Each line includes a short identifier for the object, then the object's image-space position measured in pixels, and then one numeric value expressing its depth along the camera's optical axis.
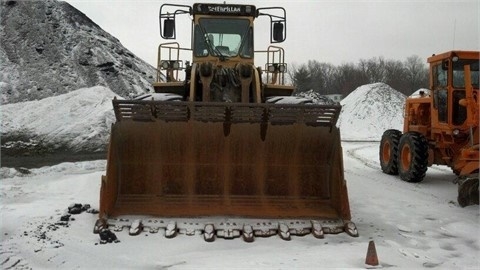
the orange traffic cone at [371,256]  4.80
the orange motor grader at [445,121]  9.10
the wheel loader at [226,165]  6.18
